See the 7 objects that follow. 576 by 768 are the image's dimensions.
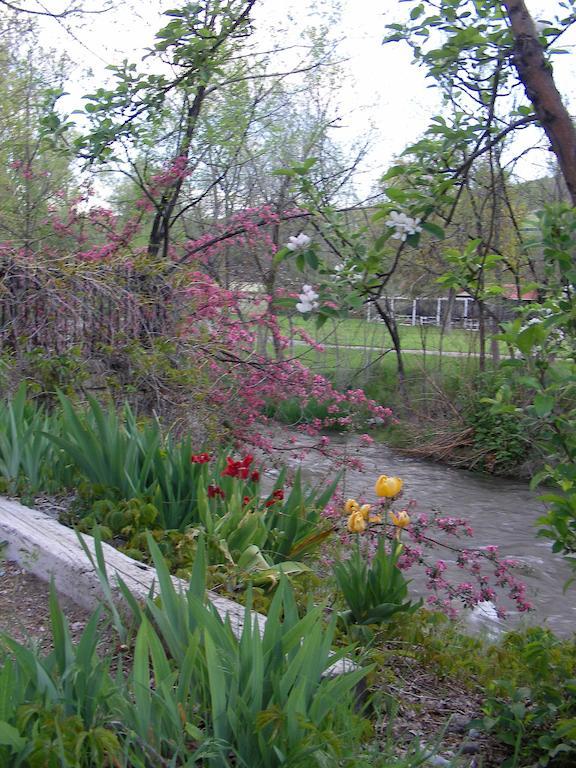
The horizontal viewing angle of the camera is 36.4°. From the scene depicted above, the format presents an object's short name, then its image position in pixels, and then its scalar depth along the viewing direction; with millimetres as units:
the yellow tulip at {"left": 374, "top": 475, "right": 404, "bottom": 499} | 3926
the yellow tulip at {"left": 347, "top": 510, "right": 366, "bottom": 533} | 3918
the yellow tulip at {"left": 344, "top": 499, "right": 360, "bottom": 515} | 4168
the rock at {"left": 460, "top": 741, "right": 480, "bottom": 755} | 3264
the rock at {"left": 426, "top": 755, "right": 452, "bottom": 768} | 2800
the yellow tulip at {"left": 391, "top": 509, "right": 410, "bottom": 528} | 4002
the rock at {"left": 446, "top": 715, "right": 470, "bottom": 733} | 3367
